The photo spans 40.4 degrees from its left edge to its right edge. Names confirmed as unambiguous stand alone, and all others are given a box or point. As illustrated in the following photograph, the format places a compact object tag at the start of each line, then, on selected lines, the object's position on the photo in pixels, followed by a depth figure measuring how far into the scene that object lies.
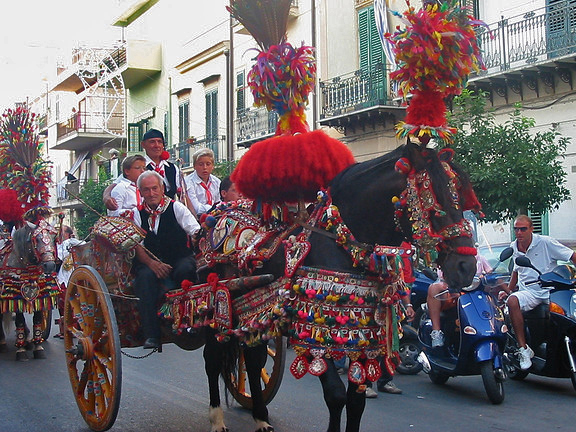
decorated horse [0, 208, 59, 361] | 10.05
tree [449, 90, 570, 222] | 13.60
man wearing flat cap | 7.42
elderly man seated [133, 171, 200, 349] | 6.12
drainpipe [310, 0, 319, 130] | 21.44
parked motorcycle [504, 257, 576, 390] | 7.50
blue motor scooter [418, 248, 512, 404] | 7.34
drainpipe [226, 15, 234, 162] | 25.05
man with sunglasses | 7.89
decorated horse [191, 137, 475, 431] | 4.28
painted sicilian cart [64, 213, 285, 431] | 5.67
